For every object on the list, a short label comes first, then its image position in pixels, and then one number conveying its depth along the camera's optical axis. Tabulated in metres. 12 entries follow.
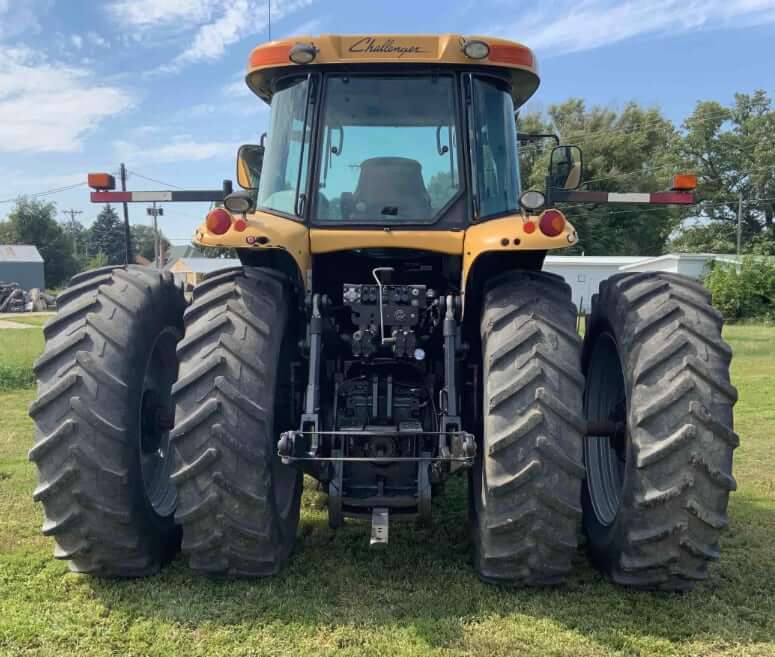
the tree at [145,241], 100.95
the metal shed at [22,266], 54.60
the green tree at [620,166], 47.31
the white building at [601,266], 37.41
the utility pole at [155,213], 37.91
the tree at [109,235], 91.12
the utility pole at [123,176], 42.18
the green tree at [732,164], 53.12
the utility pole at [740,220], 51.50
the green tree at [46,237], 62.59
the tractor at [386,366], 3.46
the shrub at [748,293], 30.77
